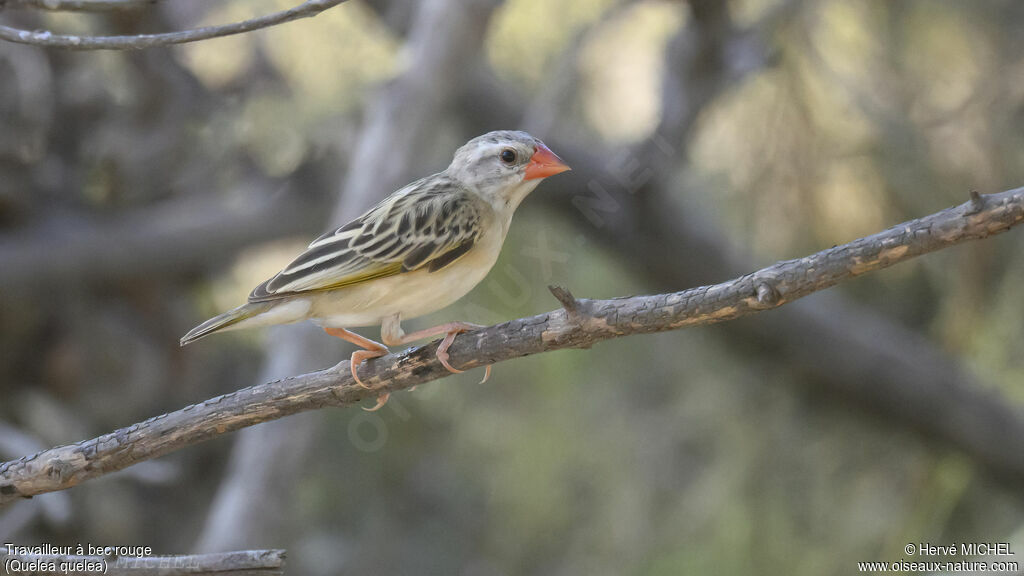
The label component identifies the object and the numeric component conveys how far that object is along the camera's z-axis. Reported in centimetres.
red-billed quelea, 646
